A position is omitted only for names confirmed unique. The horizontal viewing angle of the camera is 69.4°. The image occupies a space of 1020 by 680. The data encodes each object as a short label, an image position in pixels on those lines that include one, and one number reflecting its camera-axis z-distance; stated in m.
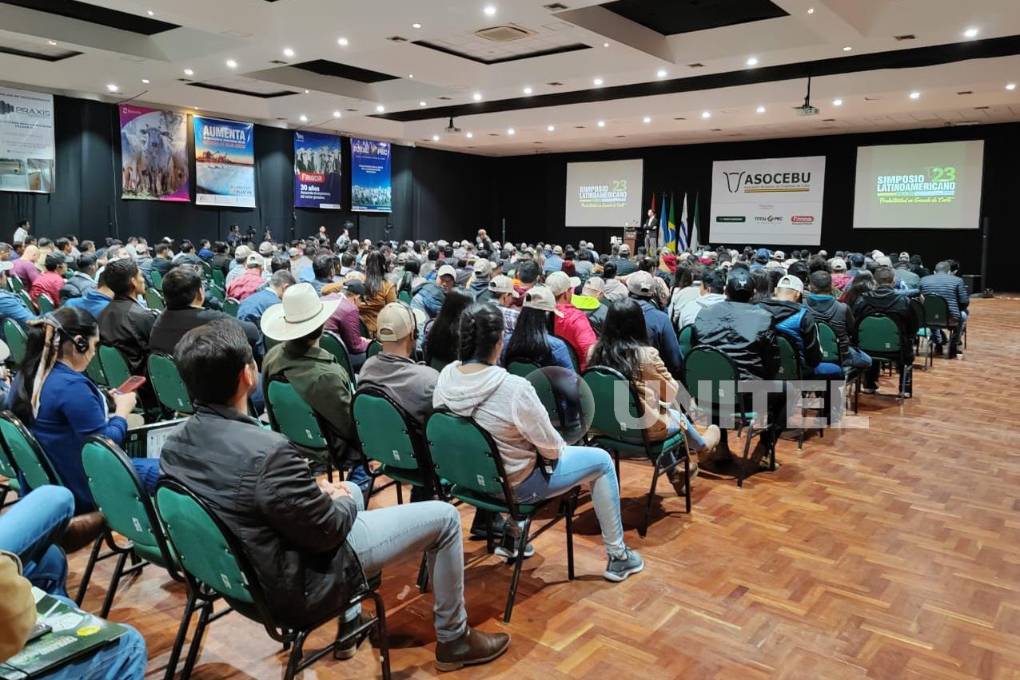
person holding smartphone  2.64
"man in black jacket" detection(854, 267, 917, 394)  6.65
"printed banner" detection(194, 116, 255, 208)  17.08
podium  20.27
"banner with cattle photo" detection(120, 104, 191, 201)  15.84
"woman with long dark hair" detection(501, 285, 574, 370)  3.97
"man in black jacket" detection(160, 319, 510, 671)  1.87
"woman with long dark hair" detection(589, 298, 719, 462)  3.60
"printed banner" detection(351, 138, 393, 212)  20.77
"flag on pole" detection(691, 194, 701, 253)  21.22
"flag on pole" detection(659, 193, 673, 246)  21.70
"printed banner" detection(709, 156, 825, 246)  19.42
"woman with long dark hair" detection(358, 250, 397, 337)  6.04
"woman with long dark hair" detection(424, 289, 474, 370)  4.11
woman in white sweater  2.80
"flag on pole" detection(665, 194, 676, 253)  21.62
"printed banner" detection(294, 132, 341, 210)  19.45
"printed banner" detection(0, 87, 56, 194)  13.85
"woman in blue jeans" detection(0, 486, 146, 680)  1.33
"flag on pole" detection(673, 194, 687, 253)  21.41
